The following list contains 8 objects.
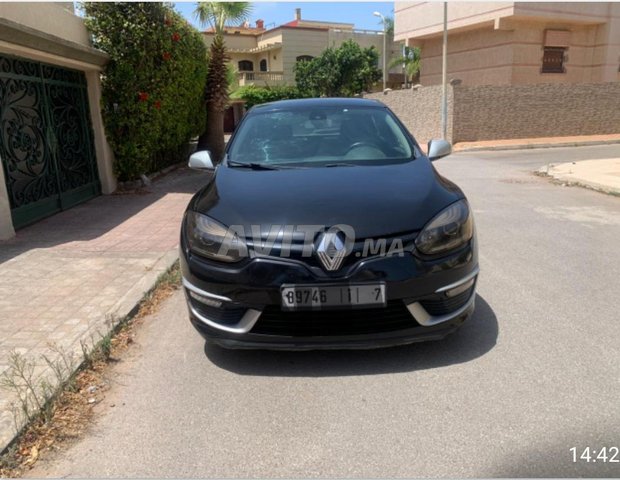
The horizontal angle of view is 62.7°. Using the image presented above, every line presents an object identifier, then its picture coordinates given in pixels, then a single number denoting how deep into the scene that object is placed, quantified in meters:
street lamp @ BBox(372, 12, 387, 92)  36.24
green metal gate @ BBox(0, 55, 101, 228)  6.93
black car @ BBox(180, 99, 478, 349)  2.80
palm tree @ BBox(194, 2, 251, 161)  15.52
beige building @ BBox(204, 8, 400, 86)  41.91
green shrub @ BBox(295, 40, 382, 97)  36.75
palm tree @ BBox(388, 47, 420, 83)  37.59
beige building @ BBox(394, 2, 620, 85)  23.45
